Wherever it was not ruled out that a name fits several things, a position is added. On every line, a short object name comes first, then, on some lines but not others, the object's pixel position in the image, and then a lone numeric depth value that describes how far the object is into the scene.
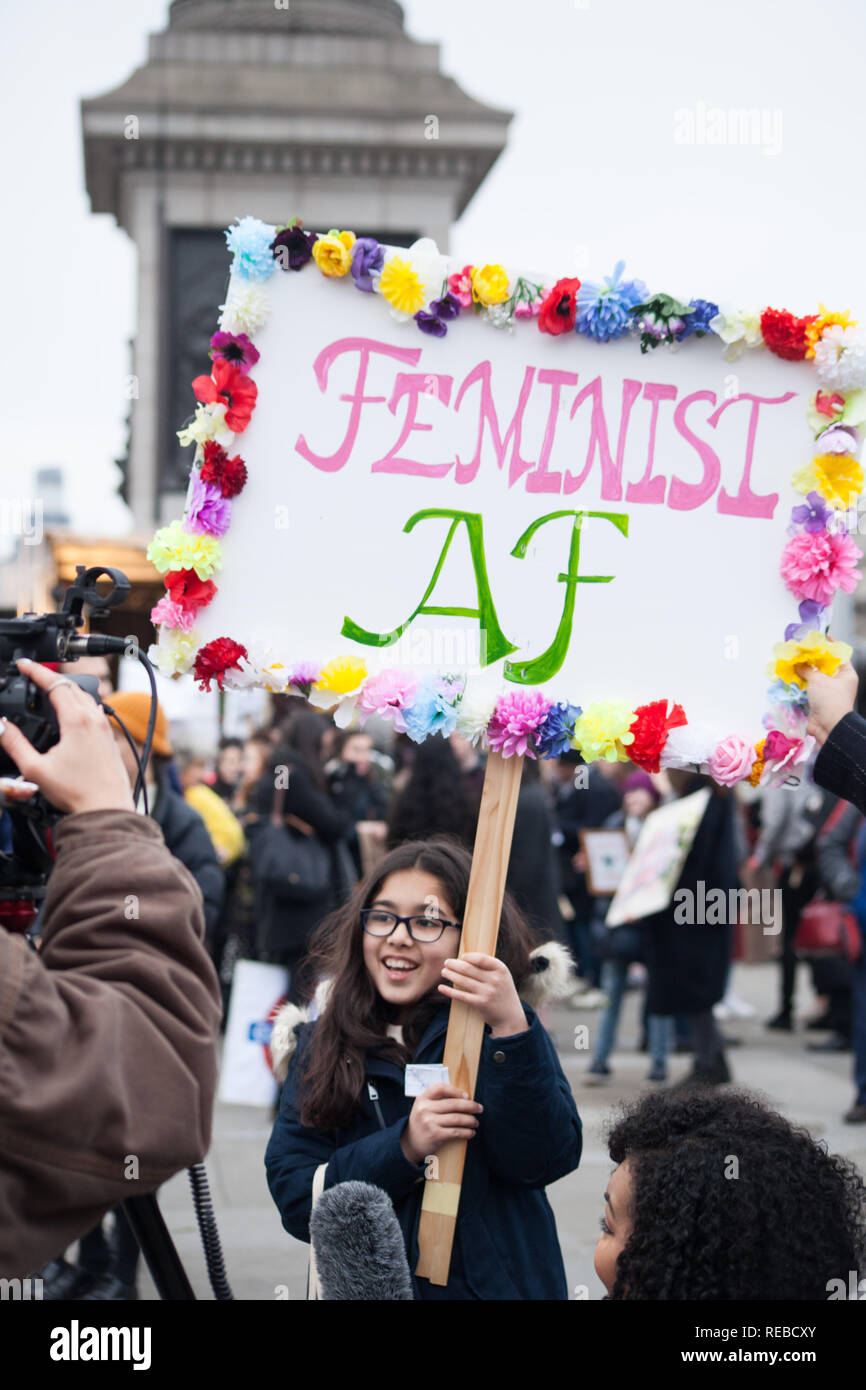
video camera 1.64
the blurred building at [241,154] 13.30
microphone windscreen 1.87
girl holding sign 2.33
